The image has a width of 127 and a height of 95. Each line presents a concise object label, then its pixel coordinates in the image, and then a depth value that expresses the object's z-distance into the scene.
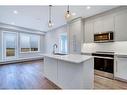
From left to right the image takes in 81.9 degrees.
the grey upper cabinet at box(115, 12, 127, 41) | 2.57
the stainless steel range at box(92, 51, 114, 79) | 2.76
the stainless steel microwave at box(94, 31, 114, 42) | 2.85
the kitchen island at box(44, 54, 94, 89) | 1.70
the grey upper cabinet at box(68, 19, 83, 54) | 3.72
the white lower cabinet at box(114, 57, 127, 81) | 2.49
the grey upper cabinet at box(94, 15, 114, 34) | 2.89
